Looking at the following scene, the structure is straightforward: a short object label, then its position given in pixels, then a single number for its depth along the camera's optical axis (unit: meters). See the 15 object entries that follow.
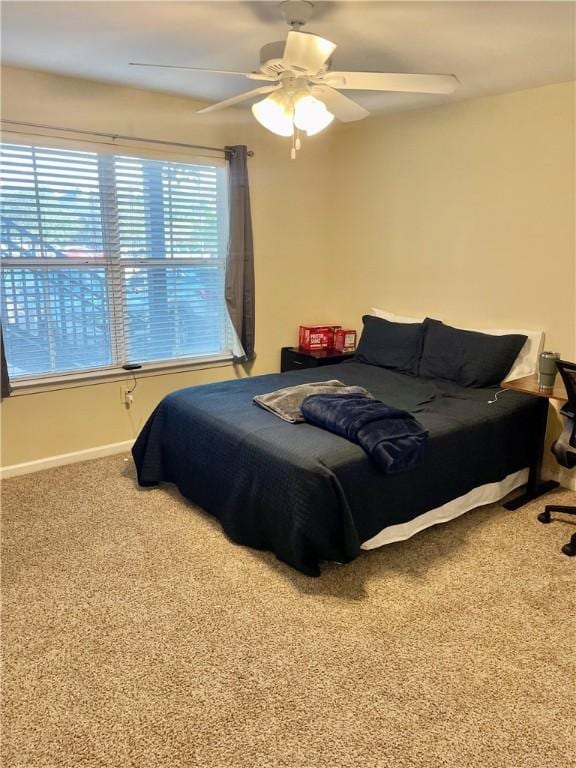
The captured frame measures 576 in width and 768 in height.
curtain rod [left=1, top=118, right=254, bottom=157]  3.23
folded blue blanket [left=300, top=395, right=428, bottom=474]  2.47
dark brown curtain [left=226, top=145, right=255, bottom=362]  4.03
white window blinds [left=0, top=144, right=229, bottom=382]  3.34
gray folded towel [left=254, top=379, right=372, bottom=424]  2.88
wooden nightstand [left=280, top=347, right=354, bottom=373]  4.36
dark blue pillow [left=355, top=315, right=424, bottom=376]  3.88
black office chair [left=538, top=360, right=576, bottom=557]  2.71
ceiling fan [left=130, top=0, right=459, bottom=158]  2.13
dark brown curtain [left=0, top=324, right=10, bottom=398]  3.28
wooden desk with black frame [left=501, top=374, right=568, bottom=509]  3.17
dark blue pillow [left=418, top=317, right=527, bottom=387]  3.45
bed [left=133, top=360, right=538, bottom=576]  2.40
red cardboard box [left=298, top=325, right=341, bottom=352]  4.59
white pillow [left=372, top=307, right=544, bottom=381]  3.49
